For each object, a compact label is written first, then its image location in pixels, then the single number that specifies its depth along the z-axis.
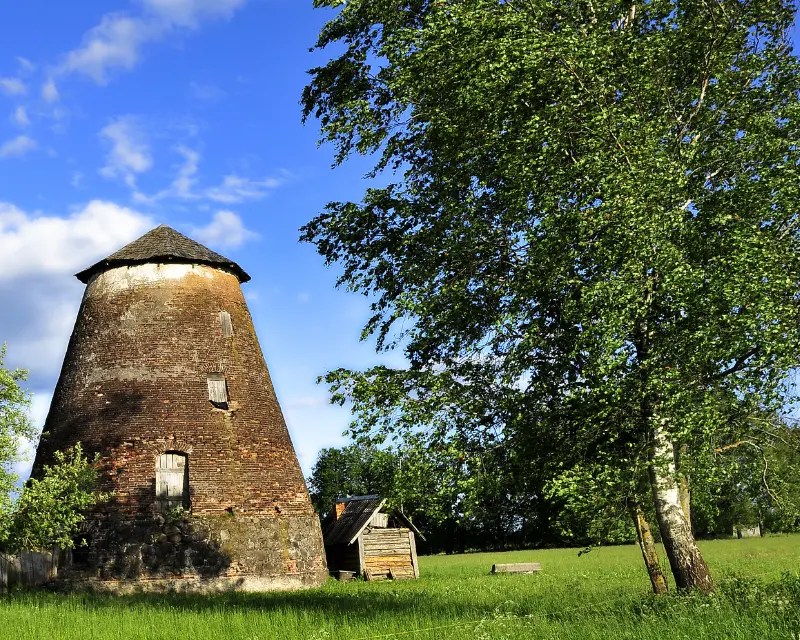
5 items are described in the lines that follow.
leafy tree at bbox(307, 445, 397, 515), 66.01
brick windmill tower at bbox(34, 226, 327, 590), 19.95
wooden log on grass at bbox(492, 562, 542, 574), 29.03
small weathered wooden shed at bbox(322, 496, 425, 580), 28.22
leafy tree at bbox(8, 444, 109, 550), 15.91
